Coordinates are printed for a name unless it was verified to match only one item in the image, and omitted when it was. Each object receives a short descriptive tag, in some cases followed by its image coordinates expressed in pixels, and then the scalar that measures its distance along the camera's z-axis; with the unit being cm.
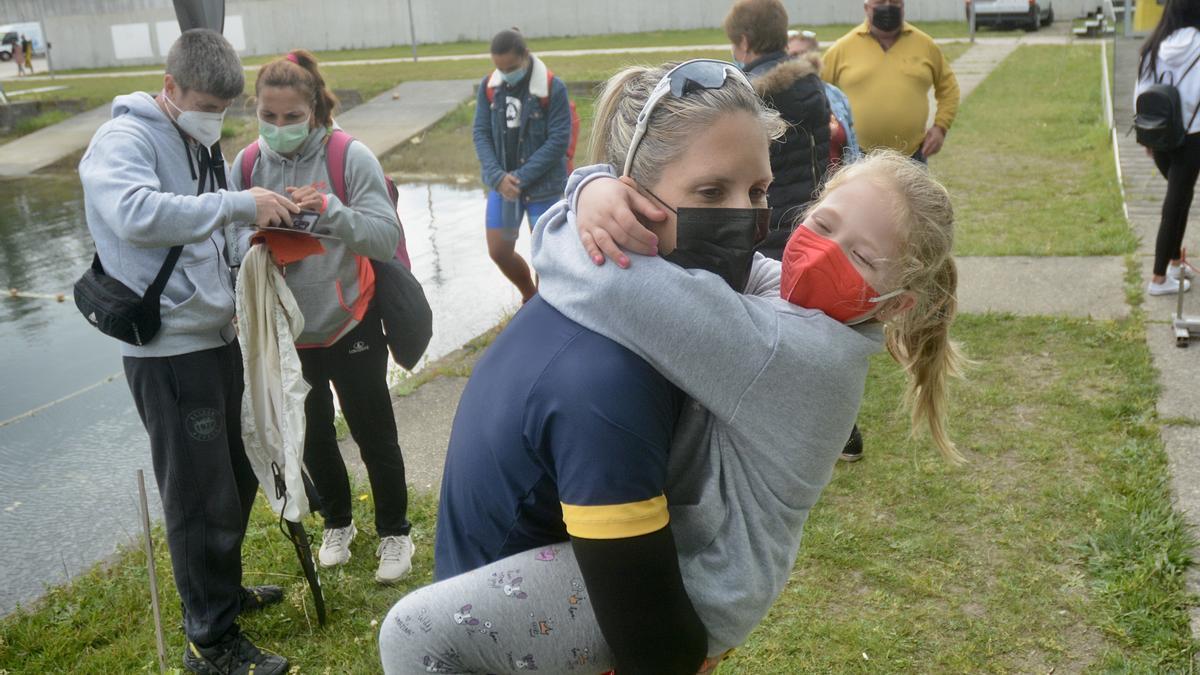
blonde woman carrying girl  150
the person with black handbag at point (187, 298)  310
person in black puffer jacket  440
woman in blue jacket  679
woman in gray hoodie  372
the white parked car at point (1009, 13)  2583
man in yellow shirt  611
